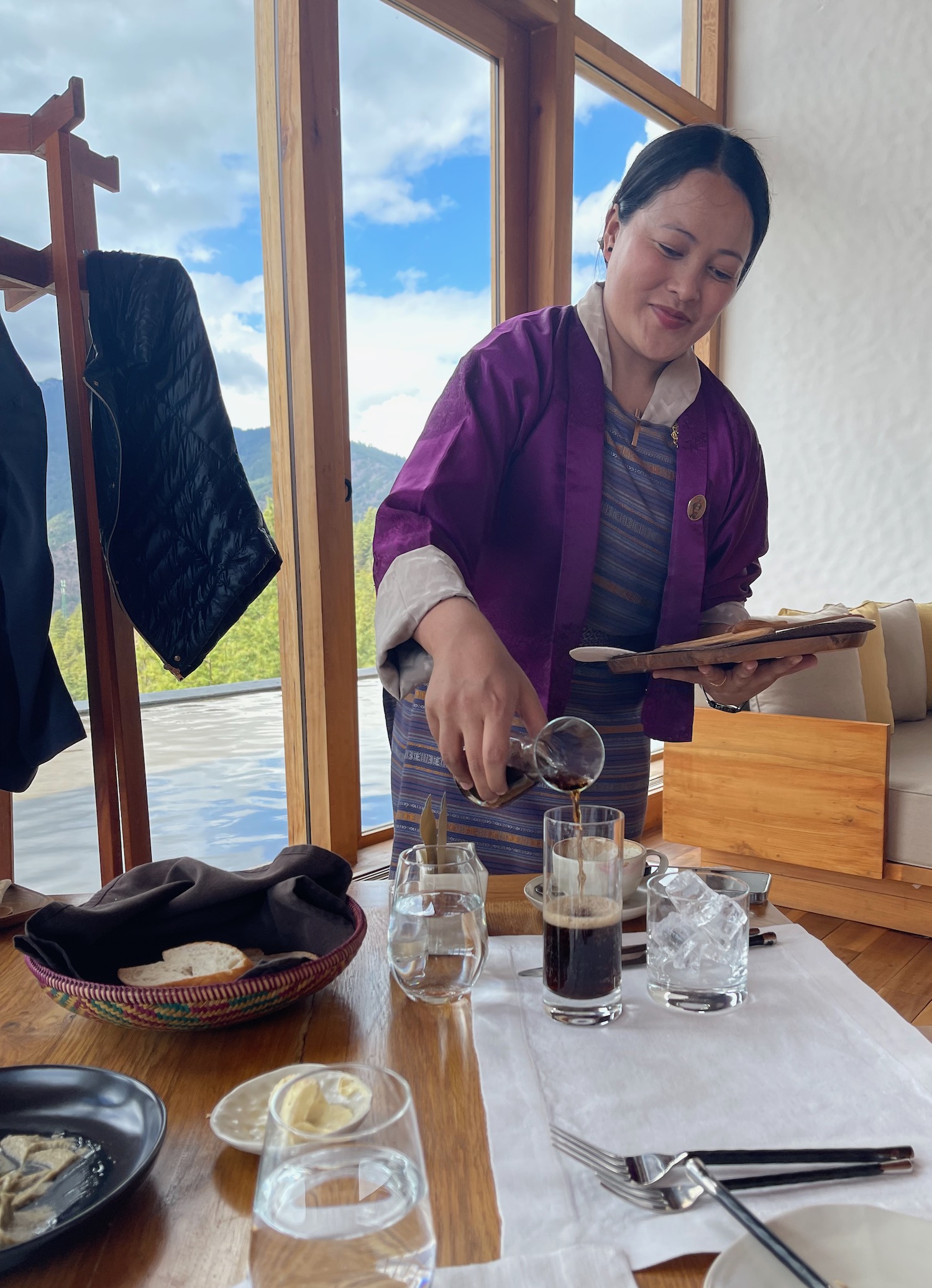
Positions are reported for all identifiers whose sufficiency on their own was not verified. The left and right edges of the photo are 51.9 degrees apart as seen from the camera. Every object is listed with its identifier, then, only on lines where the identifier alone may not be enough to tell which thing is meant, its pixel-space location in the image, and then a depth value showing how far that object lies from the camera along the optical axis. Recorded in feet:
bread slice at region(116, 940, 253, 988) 2.70
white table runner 1.88
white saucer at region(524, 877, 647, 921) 3.44
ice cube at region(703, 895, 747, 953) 2.86
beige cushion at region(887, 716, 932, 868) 9.36
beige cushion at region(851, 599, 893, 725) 10.53
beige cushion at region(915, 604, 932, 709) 12.30
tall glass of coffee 2.67
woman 4.23
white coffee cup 3.60
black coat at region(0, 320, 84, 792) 4.95
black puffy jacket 5.49
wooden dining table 1.77
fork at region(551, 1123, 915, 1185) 1.98
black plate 2.07
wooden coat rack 5.12
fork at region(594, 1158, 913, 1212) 1.89
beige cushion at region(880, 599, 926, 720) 11.60
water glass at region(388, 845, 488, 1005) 2.77
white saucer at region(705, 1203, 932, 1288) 1.62
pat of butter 1.37
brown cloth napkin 2.83
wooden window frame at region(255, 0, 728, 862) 8.23
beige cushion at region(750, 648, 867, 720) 10.05
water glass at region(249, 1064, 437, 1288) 1.26
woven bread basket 2.42
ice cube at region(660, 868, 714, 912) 2.89
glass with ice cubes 2.80
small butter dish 2.06
